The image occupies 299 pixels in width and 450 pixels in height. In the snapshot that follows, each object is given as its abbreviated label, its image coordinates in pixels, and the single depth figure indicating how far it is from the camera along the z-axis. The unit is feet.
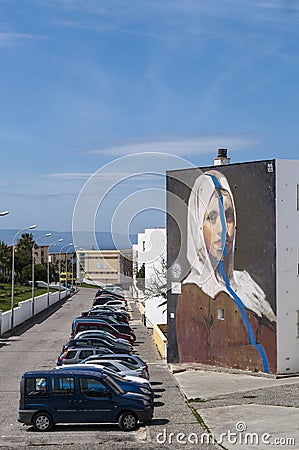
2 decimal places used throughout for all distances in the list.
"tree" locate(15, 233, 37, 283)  350.07
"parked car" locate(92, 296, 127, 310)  211.37
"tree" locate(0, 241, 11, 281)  342.23
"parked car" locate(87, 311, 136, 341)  134.31
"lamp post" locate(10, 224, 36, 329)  162.71
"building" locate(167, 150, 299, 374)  93.15
